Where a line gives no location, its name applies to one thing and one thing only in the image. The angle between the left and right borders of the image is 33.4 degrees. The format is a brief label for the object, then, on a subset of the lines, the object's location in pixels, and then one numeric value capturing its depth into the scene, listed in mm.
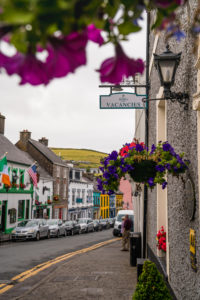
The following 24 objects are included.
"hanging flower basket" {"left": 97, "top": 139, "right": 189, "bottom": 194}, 3754
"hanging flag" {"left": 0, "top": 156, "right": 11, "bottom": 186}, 23109
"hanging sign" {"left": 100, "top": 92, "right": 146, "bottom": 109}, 8062
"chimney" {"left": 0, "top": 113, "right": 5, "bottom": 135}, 32716
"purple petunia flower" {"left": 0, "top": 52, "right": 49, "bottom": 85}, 1115
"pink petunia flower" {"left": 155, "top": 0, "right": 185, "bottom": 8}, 1135
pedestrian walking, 15367
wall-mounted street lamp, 4277
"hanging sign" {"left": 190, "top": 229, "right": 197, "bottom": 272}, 3687
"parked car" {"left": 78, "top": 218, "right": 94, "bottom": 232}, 34228
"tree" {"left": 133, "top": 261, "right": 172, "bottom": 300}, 4294
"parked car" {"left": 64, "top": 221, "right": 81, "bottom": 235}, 30742
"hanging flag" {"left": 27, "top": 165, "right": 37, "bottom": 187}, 25466
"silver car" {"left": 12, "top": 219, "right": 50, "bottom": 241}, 22755
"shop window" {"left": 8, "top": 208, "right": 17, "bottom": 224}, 29906
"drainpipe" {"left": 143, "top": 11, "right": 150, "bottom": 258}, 9320
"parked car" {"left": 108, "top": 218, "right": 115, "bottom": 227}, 46838
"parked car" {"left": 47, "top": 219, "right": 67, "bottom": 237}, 26806
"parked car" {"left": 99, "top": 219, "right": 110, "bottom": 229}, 42662
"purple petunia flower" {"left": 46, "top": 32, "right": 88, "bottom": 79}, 1146
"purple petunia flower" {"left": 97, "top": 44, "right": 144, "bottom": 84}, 1275
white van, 28844
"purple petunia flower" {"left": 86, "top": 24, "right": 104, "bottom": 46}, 1290
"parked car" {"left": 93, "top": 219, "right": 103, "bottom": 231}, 38450
